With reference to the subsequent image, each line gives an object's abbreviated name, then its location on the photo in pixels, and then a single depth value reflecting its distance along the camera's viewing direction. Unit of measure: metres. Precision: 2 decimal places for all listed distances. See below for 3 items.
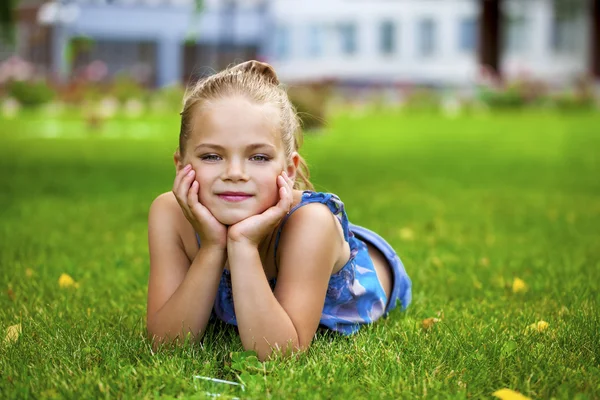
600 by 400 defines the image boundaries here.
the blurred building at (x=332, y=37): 38.03
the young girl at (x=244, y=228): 2.59
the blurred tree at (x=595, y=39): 31.48
